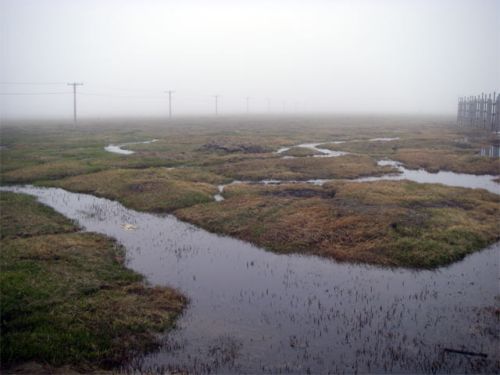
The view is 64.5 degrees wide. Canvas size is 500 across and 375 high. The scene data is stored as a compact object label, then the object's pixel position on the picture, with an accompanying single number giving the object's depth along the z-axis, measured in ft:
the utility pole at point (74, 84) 405.80
